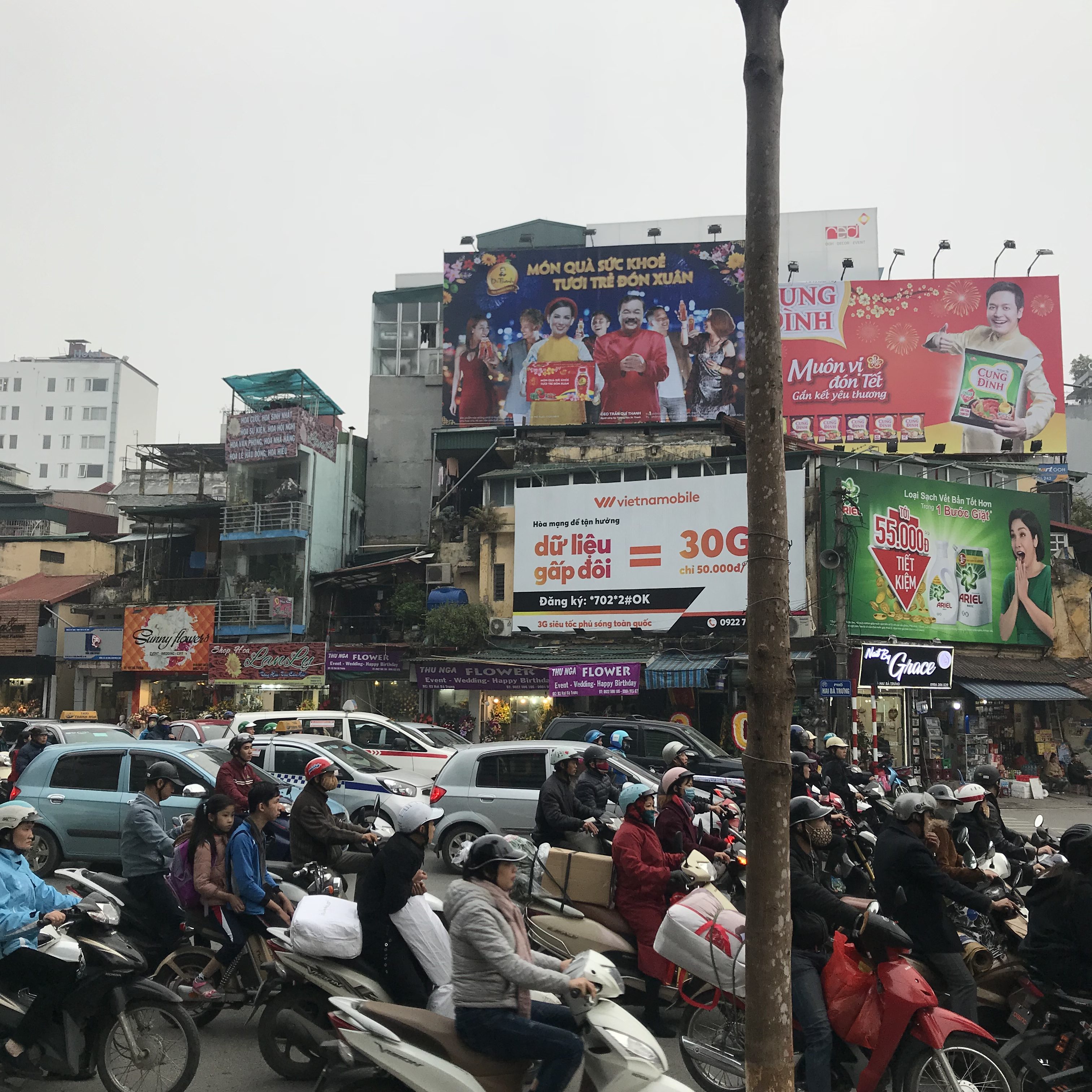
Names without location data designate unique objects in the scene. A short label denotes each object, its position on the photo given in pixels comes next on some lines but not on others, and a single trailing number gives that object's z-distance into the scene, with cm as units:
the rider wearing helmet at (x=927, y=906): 545
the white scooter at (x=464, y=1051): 431
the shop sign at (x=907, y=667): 2202
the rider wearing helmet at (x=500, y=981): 427
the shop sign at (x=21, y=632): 3800
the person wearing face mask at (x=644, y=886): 670
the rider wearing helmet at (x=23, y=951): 514
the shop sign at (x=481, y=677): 2845
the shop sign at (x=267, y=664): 3334
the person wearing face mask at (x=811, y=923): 506
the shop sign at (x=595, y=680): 2664
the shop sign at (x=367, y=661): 3197
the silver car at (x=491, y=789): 1252
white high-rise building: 7606
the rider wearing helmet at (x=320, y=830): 779
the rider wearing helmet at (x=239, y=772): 969
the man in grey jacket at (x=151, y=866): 653
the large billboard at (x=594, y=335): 4431
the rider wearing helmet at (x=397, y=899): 528
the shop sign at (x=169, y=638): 3562
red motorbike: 480
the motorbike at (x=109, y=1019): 523
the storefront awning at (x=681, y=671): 2659
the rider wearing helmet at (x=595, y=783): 927
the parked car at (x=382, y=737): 1684
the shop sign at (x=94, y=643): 3709
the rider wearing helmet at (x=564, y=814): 838
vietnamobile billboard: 2855
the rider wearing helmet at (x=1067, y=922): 520
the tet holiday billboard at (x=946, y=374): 4397
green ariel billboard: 2711
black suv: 1412
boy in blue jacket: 642
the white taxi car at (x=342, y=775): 1344
